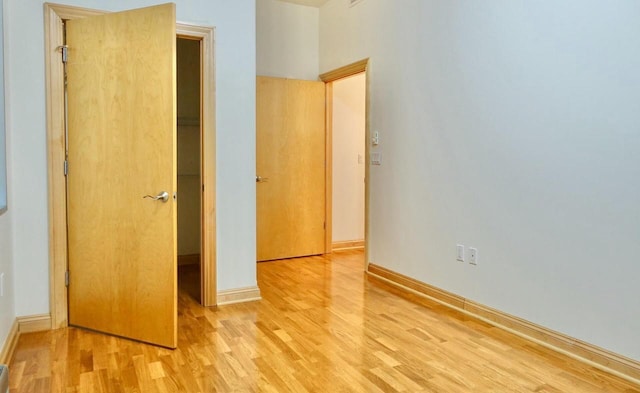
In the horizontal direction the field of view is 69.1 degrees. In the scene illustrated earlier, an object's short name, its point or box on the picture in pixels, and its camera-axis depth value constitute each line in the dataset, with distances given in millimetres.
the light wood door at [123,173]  2746
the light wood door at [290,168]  5047
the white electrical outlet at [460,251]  3443
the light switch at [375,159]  4371
